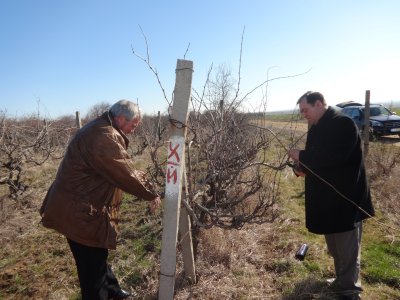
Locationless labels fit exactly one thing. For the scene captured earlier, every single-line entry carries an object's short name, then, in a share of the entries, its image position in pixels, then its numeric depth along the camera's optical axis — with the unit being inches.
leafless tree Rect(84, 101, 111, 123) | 802.7
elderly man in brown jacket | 97.0
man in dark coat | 114.1
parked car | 558.8
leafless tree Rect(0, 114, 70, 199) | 255.1
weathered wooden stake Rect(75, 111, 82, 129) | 405.4
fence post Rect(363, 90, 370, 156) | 301.0
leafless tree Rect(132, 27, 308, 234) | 123.9
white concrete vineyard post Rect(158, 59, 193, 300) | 90.2
